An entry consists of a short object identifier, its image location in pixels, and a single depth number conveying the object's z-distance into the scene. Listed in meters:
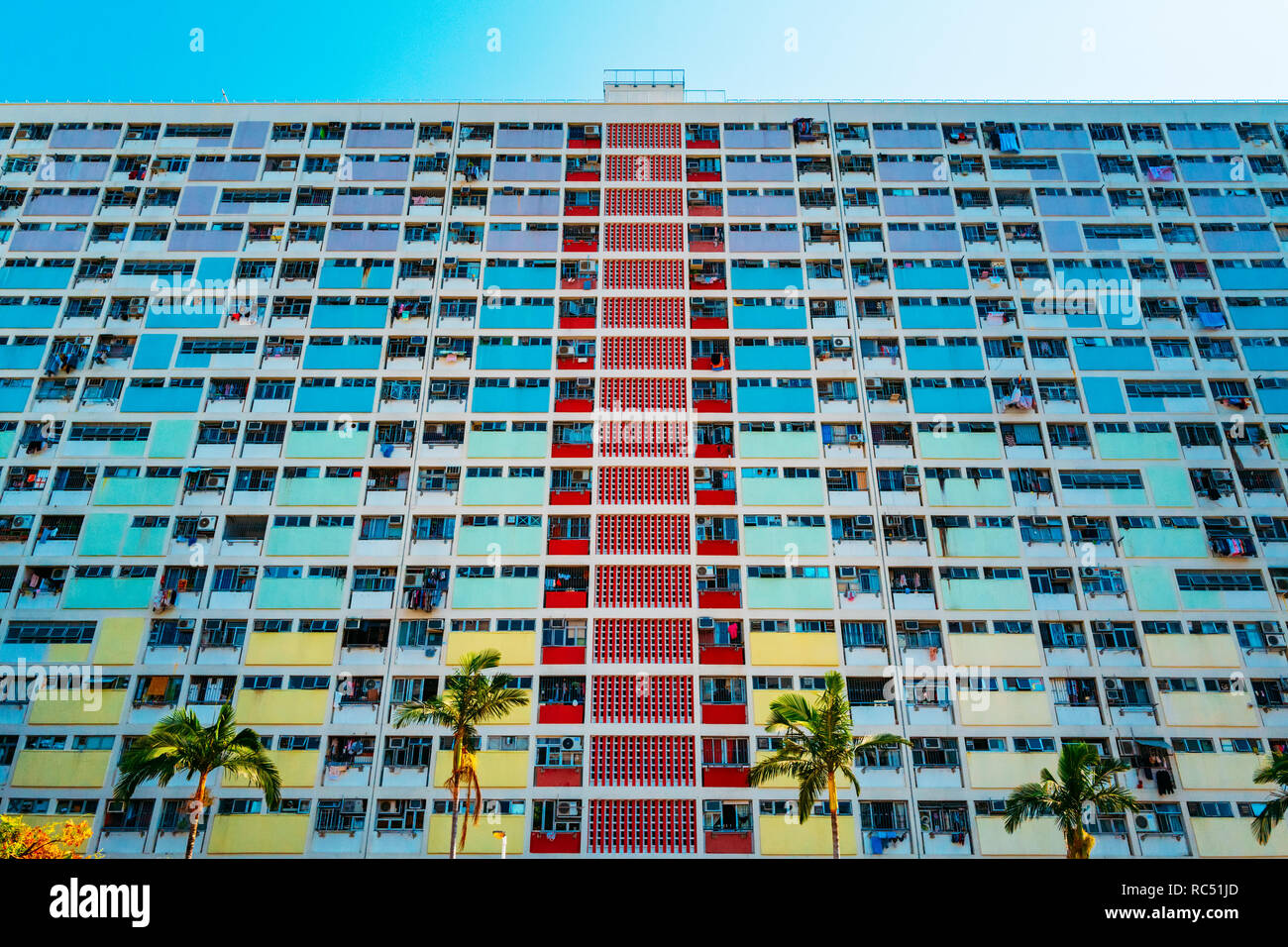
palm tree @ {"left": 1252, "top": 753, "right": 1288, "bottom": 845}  31.31
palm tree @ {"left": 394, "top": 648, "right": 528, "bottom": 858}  33.44
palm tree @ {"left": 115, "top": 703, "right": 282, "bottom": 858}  30.44
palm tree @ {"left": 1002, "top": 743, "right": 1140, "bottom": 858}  30.88
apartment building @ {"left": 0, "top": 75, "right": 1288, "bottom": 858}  38.84
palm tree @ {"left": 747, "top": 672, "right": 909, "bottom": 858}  30.98
